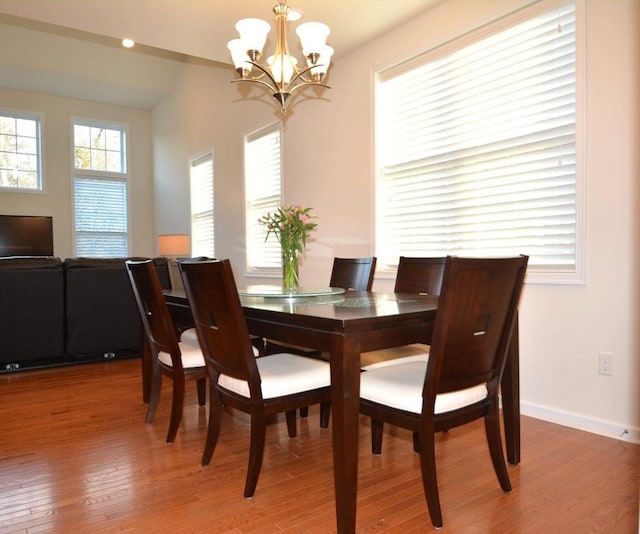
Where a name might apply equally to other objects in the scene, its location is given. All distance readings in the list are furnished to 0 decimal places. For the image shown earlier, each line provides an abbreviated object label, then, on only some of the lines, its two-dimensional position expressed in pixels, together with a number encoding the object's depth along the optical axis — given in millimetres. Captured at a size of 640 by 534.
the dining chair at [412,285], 2416
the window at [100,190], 7863
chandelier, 2635
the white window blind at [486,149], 2758
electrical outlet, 2521
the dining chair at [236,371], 1801
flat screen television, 6995
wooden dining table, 1553
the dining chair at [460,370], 1556
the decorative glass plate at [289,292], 2332
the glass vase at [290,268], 2561
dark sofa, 3924
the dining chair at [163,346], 2422
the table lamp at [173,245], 6230
